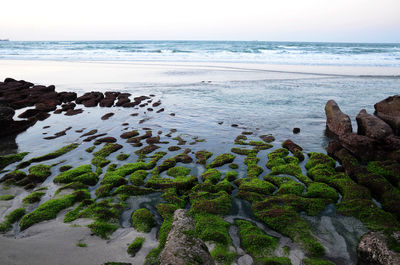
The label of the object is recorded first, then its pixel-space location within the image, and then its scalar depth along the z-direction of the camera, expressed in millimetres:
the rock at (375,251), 3516
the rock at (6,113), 9914
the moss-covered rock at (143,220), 4787
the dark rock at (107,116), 12175
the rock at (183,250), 3346
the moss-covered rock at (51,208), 4887
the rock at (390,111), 8773
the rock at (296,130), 10210
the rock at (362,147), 7405
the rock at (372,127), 7601
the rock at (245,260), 3988
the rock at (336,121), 8961
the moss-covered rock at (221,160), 7421
